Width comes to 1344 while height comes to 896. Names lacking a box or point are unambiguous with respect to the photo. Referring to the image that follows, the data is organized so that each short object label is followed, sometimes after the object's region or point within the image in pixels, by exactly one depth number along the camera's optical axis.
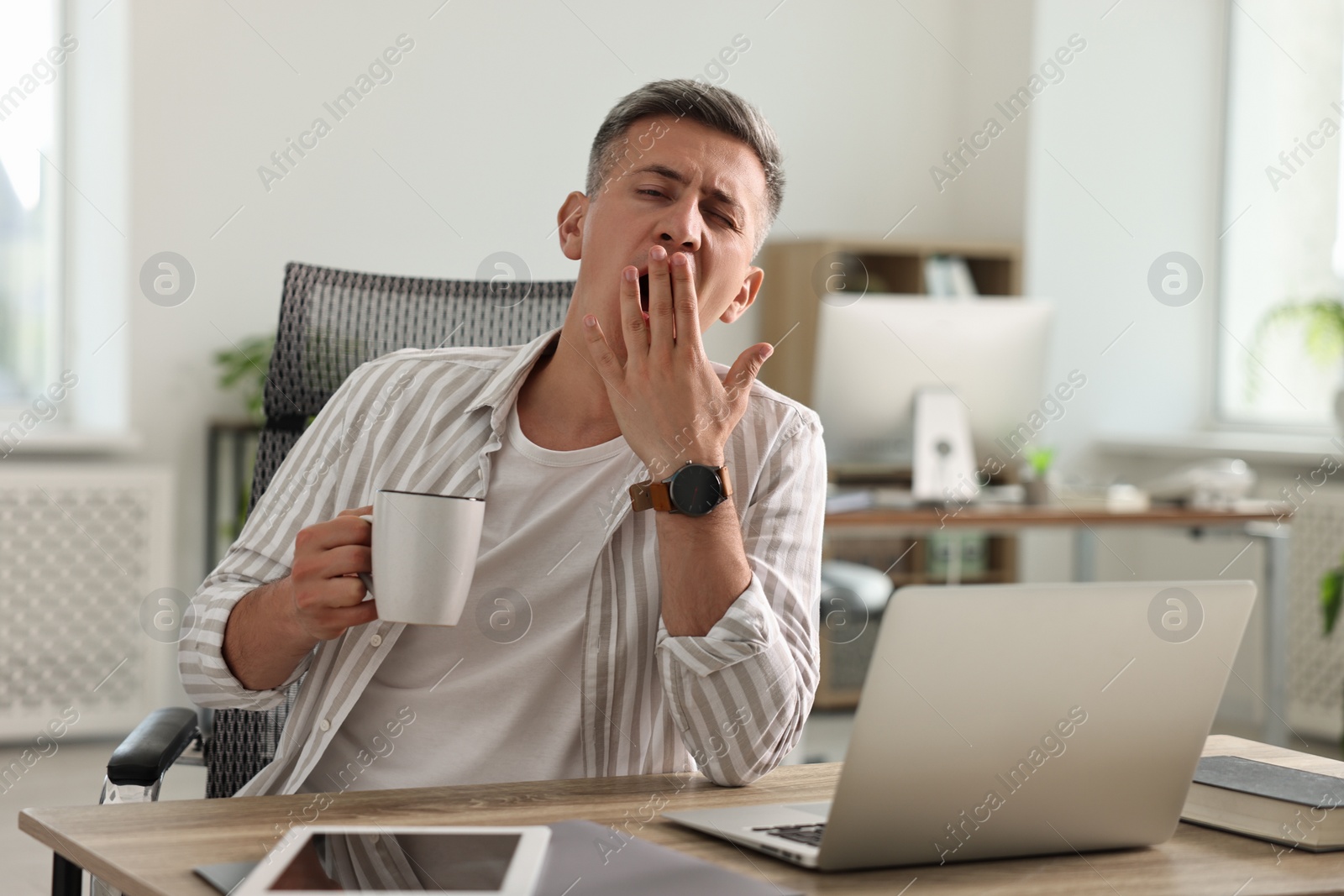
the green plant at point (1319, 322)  4.38
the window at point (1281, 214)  4.61
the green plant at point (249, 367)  3.88
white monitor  3.21
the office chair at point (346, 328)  1.53
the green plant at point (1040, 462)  3.82
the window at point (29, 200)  3.90
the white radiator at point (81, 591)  3.72
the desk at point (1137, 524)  3.26
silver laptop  0.79
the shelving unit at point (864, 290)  4.63
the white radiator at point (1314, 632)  4.13
